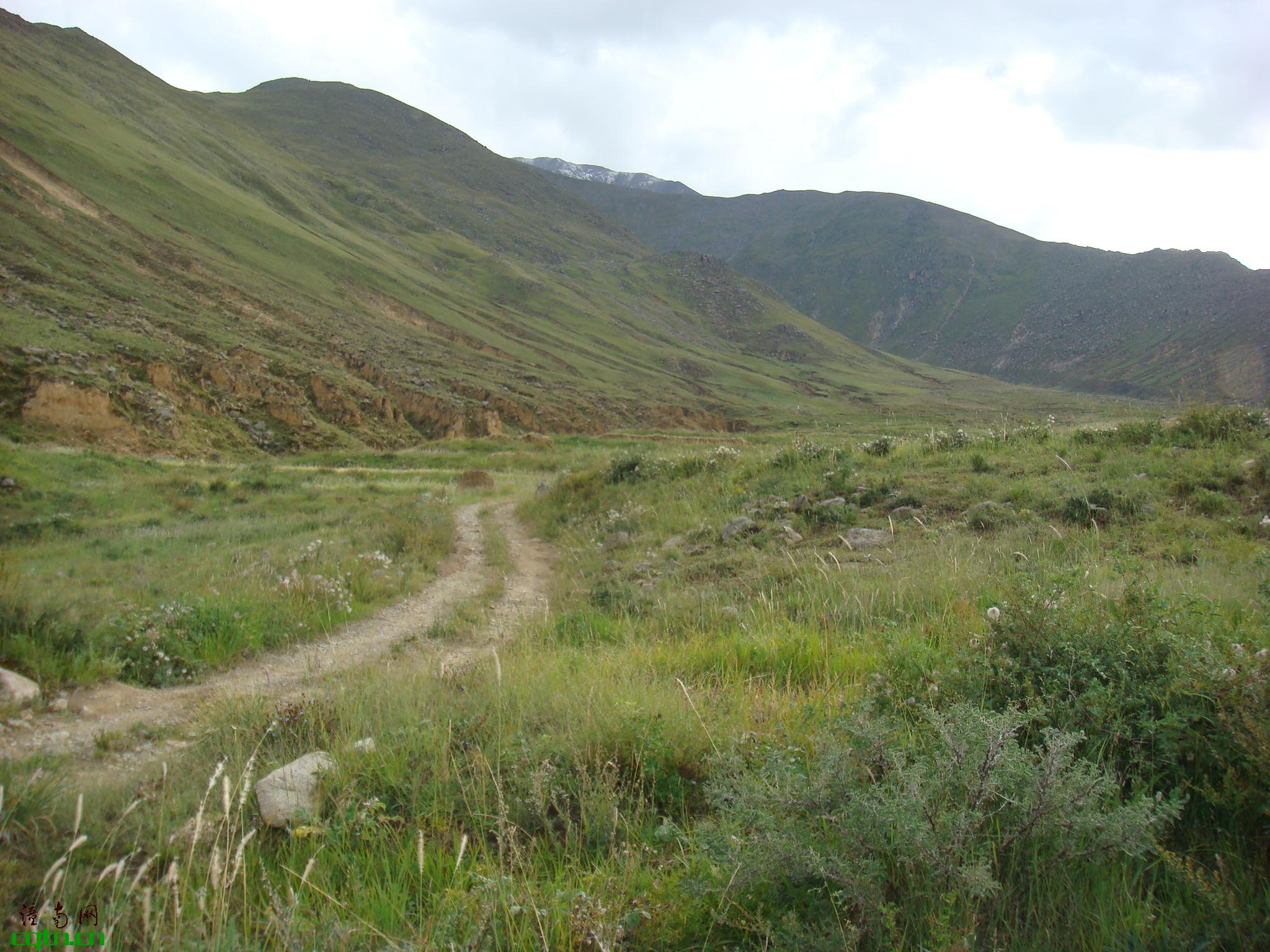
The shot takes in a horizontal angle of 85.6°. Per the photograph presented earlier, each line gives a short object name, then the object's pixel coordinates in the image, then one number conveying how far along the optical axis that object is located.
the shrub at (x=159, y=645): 5.80
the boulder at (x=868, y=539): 7.75
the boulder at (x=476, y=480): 24.15
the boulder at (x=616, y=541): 10.96
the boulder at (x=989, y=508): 7.82
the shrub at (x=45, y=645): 5.25
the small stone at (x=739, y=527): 9.37
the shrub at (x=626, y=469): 15.16
